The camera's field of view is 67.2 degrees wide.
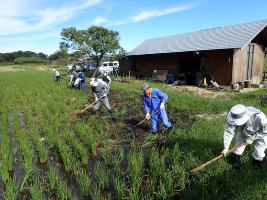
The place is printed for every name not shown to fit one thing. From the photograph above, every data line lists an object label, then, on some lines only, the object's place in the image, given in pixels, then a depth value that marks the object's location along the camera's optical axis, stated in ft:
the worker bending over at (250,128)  9.07
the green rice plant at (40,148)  12.58
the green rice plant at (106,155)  11.98
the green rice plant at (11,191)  8.38
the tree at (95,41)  54.29
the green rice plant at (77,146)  12.17
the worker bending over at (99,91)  20.08
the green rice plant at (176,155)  10.78
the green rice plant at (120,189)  8.89
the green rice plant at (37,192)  8.40
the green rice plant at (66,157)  11.43
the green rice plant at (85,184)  9.41
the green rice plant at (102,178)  9.79
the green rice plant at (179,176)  9.24
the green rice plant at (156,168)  10.05
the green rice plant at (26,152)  11.08
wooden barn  34.54
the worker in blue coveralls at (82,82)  31.75
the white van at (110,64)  69.79
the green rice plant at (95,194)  8.53
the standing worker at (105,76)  22.48
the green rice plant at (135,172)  8.95
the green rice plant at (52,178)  9.73
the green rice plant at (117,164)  10.75
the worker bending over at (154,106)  14.78
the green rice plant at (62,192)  8.90
